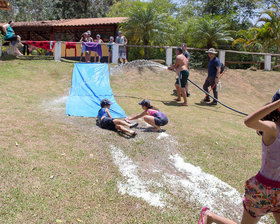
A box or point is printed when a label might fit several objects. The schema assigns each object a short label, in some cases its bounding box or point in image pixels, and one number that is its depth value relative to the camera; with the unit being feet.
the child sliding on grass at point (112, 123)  20.75
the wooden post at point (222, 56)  53.83
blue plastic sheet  26.81
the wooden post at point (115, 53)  47.27
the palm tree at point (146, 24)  49.67
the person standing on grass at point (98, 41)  47.39
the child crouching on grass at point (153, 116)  21.83
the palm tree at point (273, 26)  61.21
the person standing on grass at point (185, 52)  37.10
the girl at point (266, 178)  7.40
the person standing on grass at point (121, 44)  47.16
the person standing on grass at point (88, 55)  46.40
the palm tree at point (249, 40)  63.82
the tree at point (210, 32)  54.24
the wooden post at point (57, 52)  47.62
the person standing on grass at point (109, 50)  47.60
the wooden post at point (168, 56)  50.41
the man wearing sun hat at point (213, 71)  34.45
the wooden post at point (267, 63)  58.03
